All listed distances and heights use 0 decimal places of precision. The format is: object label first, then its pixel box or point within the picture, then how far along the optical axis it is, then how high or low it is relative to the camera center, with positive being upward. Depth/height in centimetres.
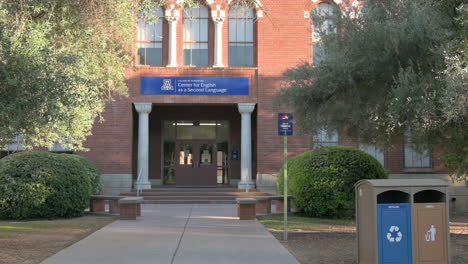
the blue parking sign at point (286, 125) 1112 +82
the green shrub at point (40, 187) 1439 -71
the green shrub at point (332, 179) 1446 -48
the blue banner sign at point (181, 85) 2177 +333
